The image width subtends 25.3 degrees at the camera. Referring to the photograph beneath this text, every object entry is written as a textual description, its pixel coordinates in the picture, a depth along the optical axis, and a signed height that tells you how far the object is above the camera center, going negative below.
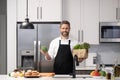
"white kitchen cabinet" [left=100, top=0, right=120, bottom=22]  5.25 +0.50
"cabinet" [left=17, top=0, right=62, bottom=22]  5.00 +0.49
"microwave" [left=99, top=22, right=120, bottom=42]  5.21 +0.10
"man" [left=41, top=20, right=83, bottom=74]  3.71 -0.24
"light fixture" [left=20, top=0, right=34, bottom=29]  3.44 +0.14
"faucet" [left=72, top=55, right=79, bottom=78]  3.02 -0.30
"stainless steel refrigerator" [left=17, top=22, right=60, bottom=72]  4.92 -0.07
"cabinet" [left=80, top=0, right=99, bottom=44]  5.25 +0.32
